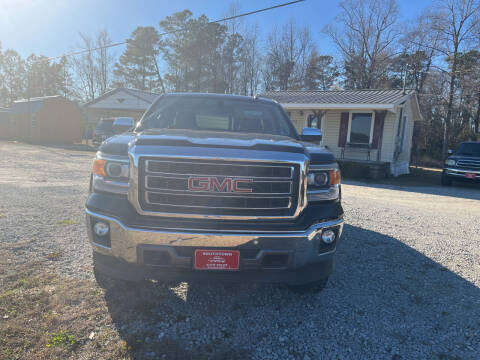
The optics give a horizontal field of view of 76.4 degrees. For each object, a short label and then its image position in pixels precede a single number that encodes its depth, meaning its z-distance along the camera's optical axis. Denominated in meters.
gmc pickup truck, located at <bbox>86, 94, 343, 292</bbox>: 2.08
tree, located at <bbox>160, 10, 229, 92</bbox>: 32.34
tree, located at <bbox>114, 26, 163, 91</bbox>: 36.72
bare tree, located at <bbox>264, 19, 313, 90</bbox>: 33.47
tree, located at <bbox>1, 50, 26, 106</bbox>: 50.78
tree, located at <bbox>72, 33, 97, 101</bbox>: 40.56
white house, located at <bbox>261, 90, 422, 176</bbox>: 14.34
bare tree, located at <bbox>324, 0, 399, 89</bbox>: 29.36
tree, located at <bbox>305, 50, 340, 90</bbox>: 34.03
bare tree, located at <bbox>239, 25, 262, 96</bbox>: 32.71
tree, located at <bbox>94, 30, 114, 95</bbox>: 39.59
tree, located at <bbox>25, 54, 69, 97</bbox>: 48.22
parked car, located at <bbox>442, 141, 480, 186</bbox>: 10.93
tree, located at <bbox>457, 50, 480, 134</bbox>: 23.40
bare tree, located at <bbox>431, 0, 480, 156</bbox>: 22.48
